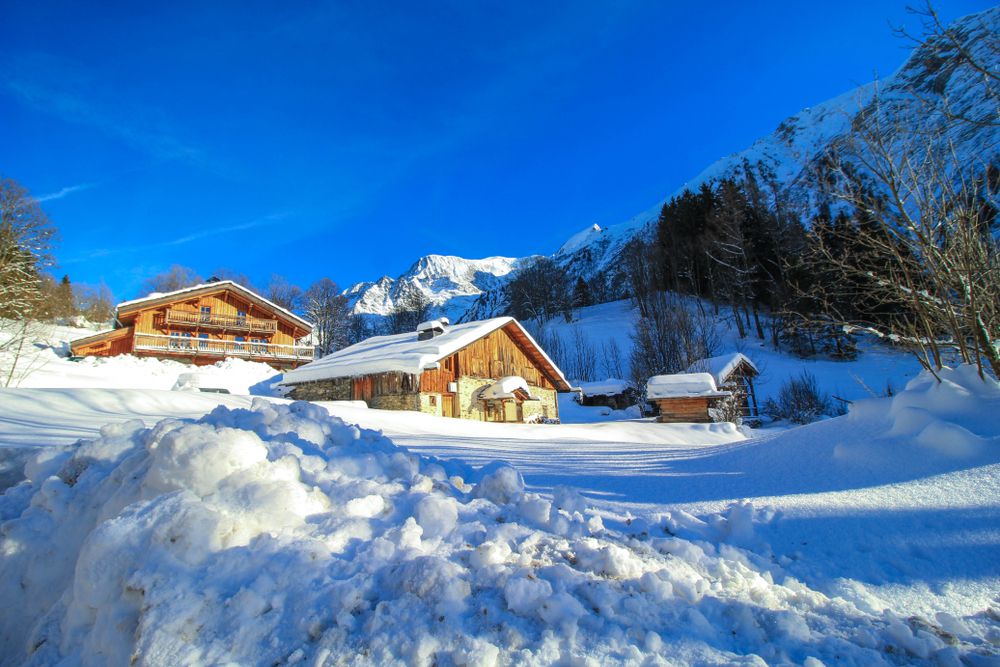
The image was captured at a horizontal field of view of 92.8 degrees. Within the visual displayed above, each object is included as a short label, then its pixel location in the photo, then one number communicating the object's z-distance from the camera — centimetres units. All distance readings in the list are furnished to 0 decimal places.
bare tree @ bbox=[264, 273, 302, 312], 4409
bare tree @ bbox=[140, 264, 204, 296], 4391
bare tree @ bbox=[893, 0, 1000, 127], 432
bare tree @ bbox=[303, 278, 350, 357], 3991
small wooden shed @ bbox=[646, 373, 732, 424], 1867
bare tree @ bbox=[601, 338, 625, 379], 3338
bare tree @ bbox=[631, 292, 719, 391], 2388
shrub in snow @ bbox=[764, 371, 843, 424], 2172
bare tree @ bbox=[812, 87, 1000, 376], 493
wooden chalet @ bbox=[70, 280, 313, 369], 2544
